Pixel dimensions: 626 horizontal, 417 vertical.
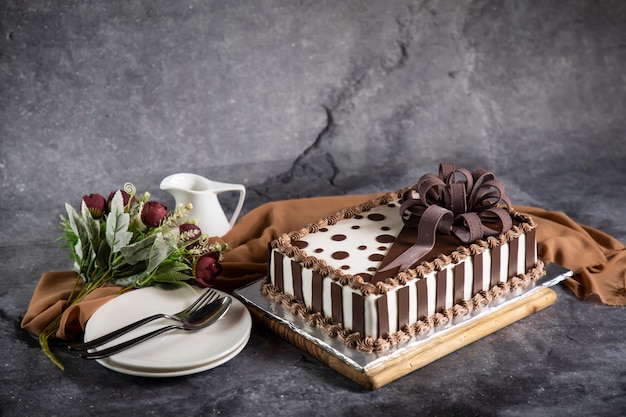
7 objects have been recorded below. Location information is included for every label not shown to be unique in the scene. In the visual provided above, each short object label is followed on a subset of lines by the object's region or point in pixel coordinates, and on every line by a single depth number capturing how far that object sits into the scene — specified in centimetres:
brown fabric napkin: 146
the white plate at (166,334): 135
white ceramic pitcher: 159
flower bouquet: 146
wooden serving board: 134
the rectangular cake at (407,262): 136
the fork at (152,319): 136
